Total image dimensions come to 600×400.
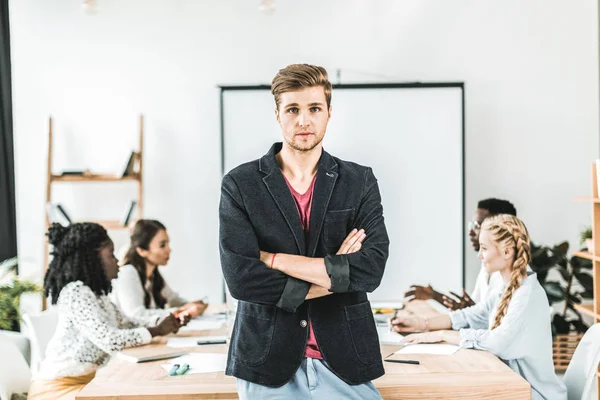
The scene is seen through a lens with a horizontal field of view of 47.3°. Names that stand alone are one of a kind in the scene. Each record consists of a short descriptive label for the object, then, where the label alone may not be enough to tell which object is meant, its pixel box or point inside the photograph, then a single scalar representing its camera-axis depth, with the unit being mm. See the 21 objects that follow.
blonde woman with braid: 2330
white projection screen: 4484
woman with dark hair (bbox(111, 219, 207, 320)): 3359
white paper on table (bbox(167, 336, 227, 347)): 2664
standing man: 1639
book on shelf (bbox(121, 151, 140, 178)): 4473
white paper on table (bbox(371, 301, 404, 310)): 3652
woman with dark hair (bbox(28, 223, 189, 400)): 2566
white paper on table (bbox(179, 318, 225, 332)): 3000
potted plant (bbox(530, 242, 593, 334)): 4250
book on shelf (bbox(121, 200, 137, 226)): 4453
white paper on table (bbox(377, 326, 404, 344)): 2581
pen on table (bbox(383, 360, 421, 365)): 2268
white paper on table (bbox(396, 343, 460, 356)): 2422
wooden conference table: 2023
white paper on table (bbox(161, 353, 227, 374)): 2228
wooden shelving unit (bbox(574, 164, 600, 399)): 3449
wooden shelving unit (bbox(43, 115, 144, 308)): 4434
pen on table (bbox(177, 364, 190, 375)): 2195
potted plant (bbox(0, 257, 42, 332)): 4094
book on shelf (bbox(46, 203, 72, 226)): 4426
